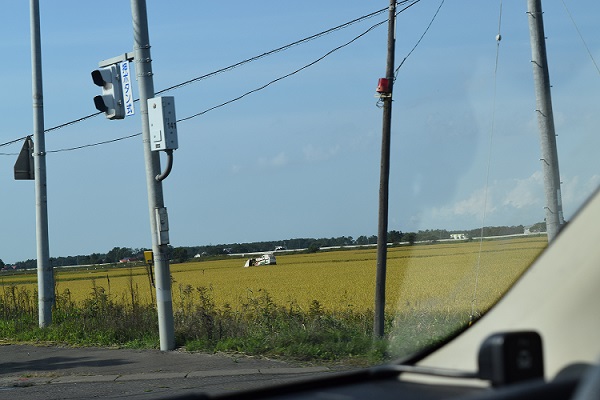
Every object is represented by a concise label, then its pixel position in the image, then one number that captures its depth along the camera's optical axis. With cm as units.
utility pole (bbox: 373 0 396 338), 1341
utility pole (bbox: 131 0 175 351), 1377
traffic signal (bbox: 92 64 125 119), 1406
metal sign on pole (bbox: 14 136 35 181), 1853
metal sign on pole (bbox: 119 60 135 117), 1408
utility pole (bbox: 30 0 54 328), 1772
